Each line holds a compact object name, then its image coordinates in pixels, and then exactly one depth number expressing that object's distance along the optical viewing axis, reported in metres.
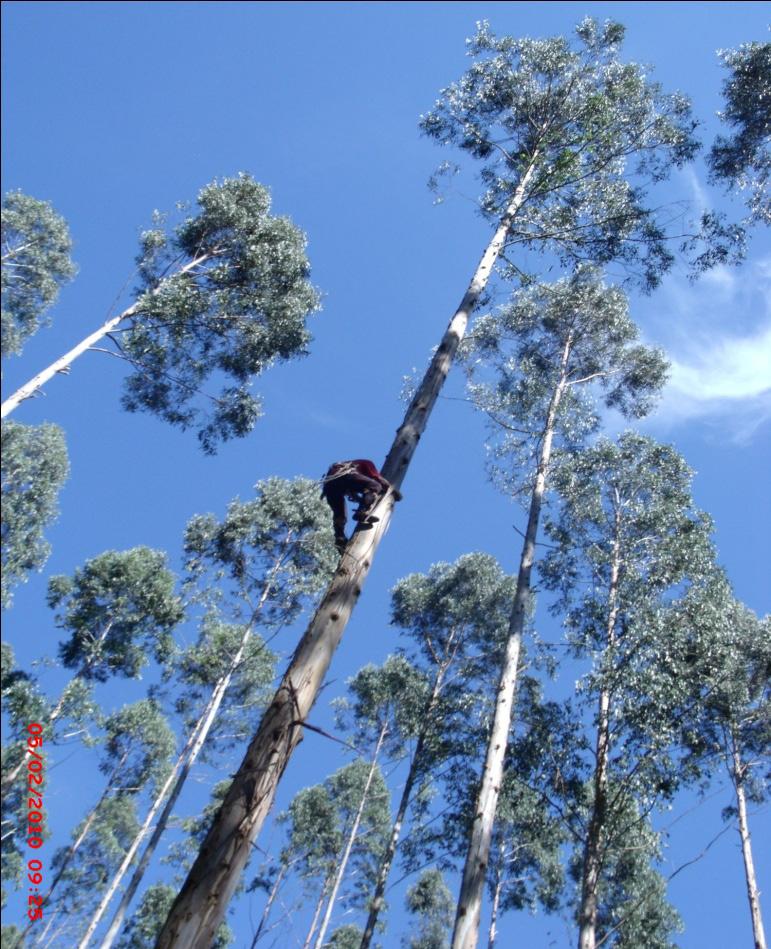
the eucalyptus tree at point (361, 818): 20.11
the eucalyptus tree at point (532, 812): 11.85
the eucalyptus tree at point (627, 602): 10.49
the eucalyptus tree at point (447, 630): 15.23
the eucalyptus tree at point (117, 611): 15.95
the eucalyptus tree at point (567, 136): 10.74
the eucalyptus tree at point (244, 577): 17.11
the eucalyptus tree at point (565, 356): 15.17
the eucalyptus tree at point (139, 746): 19.36
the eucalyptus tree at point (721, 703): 11.58
